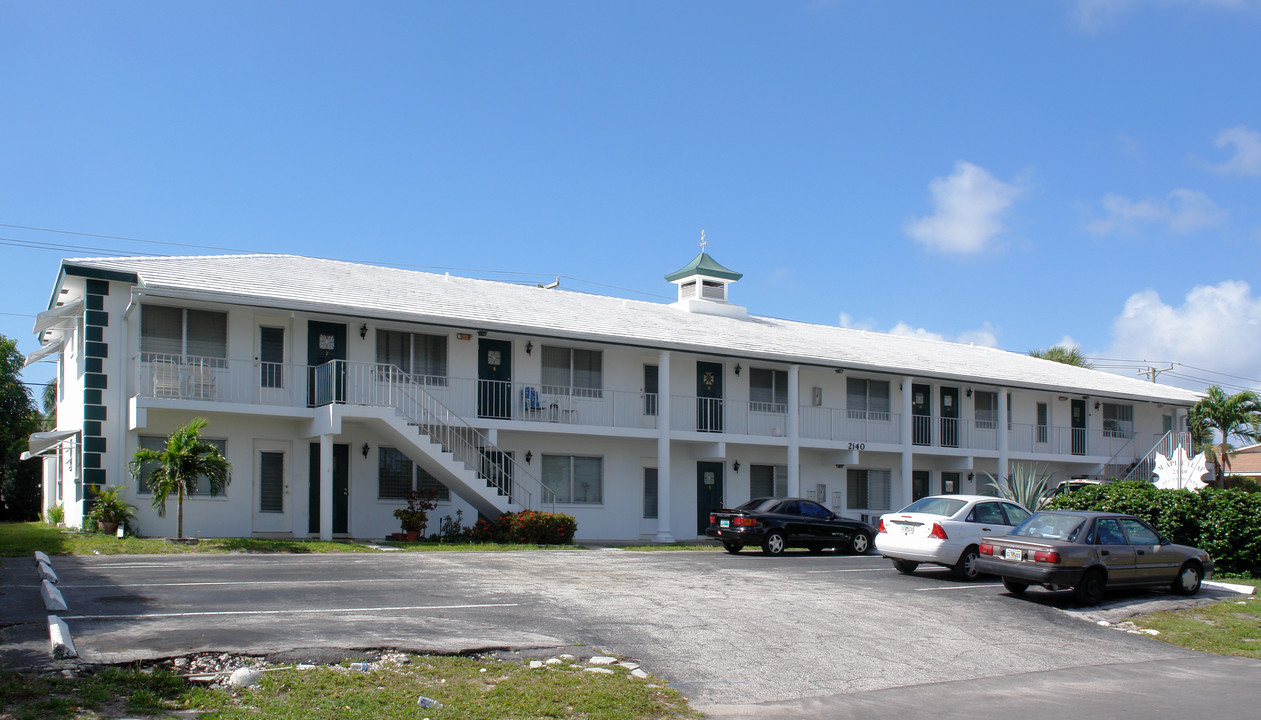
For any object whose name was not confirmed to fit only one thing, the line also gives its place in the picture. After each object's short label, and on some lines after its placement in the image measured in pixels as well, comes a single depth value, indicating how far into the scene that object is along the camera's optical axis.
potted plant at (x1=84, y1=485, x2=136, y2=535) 19.48
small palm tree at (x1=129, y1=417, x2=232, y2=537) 18.62
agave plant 24.47
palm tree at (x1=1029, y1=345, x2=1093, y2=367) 46.69
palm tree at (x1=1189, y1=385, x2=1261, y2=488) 39.28
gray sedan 13.78
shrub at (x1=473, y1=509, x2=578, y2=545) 21.56
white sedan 16.55
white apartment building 20.88
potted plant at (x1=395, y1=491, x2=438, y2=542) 21.92
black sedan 21.23
